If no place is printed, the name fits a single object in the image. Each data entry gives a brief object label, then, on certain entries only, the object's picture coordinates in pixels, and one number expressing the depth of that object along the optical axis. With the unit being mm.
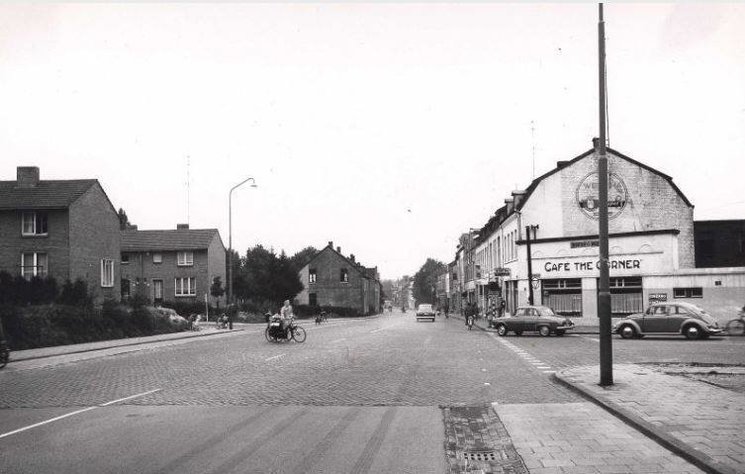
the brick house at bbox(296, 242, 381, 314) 94312
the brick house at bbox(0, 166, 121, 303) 38781
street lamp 42031
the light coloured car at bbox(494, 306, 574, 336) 30141
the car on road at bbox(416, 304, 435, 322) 60688
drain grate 6895
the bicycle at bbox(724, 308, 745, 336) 25922
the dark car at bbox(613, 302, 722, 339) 26422
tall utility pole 11575
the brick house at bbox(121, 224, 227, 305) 62938
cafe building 37206
